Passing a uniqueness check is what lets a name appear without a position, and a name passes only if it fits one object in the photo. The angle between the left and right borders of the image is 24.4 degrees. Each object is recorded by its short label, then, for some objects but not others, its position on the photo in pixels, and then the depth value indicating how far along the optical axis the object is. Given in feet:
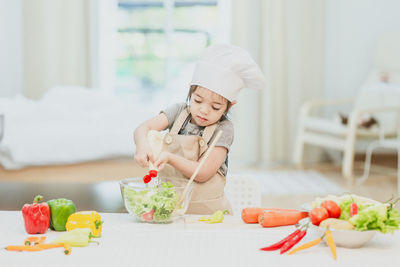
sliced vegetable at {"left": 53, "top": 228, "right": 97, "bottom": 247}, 9.05
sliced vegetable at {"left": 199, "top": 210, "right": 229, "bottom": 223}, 9.91
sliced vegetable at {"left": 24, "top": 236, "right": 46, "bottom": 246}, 8.94
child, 10.79
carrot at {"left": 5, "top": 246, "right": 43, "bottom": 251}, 8.88
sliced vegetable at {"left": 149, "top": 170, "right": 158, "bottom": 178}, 9.86
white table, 8.63
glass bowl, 9.71
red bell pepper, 9.39
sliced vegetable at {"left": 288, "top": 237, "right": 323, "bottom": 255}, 8.90
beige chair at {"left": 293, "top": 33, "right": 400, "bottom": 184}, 26.62
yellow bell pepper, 9.35
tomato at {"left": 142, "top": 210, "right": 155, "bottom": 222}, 9.81
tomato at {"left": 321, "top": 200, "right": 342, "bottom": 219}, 9.26
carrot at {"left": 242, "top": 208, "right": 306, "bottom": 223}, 9.91
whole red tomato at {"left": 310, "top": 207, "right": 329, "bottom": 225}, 9.17
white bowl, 8.94
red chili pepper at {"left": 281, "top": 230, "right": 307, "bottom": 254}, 8.91
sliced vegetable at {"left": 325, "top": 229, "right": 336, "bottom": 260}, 8.79
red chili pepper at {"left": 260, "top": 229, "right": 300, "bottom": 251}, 8.97
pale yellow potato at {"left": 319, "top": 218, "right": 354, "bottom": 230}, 9.05
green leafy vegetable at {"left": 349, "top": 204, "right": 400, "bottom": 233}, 8.96
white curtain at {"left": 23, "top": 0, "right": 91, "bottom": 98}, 30.66
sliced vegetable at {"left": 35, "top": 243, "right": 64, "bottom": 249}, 8.94
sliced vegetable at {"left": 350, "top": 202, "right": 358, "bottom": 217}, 9.18
